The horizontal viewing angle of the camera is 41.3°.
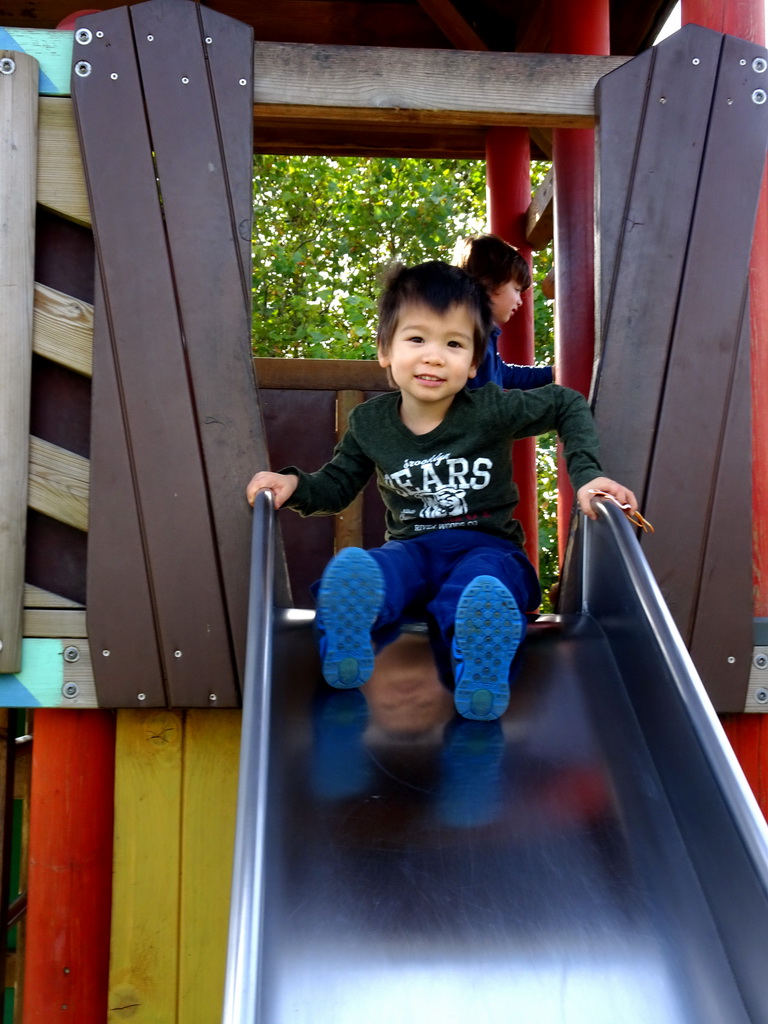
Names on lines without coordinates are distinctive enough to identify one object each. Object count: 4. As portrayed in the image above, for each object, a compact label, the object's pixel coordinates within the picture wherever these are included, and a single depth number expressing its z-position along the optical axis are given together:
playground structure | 2.39
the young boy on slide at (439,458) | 2.36
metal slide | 1.41
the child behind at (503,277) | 3.79
